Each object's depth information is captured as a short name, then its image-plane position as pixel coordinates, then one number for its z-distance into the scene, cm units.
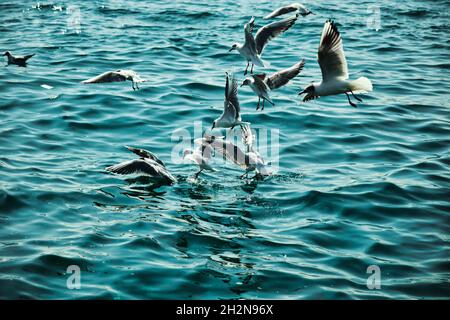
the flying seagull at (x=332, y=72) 930
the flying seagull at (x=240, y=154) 1120
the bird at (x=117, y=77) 1253
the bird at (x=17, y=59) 1622
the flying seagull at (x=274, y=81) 1173
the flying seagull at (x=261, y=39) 1293
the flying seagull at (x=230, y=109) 1078
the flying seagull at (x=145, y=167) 1090
